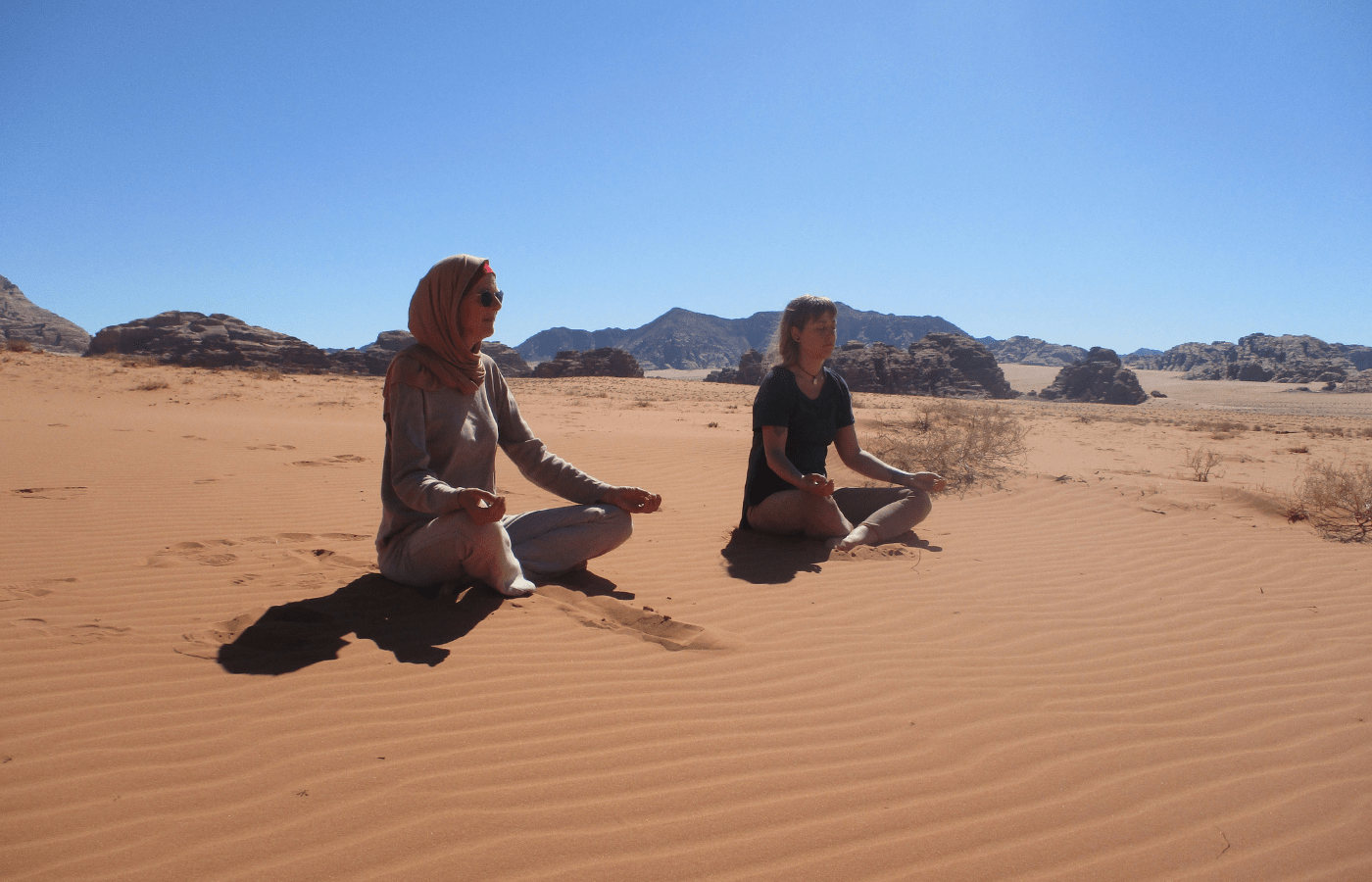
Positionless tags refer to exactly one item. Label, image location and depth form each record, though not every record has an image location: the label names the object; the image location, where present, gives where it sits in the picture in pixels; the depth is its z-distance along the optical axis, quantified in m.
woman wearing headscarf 3.09
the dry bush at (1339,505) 5.64
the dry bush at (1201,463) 8.35
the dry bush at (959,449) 7.66
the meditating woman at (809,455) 4.48
